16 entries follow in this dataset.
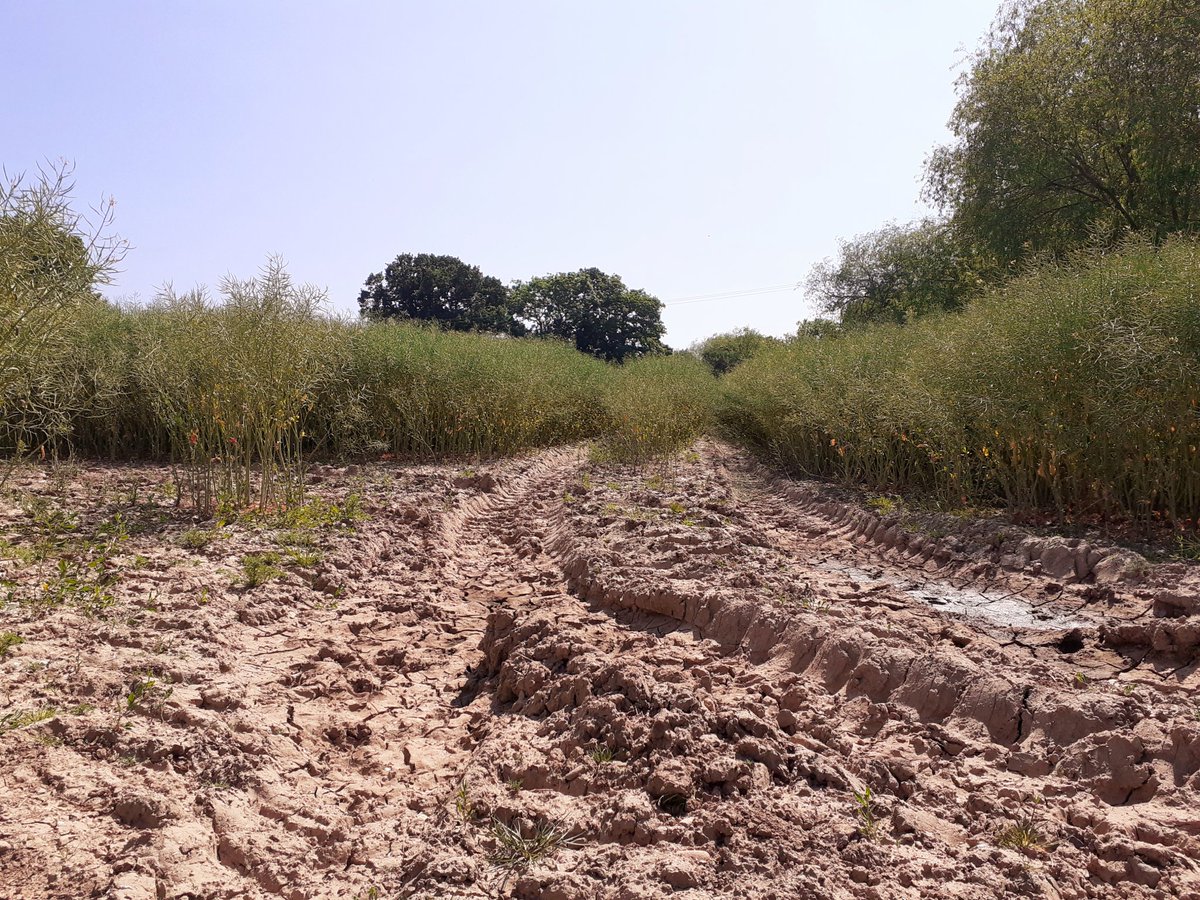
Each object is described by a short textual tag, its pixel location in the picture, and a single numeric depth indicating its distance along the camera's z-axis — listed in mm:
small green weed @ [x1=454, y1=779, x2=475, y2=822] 2635
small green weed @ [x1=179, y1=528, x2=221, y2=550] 5406
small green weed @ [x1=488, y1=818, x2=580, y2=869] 2377
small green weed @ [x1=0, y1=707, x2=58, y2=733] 2734
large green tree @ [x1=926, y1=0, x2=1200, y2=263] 10953
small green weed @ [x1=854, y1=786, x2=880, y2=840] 2393
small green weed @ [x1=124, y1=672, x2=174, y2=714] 3076
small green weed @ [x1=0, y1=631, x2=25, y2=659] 3293
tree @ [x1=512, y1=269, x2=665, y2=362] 34219
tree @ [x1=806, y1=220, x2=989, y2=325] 17547
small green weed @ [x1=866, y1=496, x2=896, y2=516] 7163
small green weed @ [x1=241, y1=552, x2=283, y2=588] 4848
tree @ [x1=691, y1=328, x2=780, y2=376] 36425
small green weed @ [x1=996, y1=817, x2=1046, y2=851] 2316
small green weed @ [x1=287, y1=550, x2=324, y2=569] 5355
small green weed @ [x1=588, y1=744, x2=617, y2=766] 2900
